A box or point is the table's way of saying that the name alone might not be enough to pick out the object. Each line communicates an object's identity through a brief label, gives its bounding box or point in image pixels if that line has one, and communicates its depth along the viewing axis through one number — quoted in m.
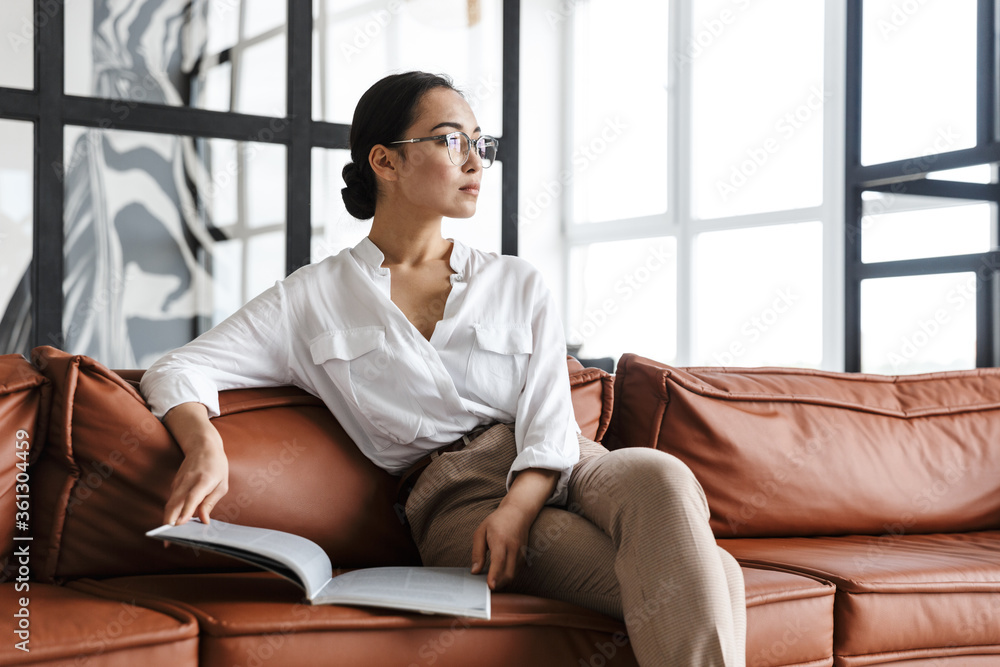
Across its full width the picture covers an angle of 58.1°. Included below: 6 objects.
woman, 1.30
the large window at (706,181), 5.57
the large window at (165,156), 3.62
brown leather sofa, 1.23
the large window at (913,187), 3.97
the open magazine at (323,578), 1.18
